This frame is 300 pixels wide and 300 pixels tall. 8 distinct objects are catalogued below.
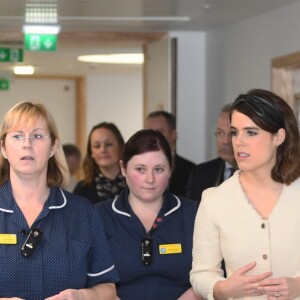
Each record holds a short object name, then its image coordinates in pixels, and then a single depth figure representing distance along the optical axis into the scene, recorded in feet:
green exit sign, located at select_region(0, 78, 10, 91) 70.08
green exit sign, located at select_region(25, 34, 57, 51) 40.77
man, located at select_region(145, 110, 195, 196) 31.21
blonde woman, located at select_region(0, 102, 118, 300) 14.09
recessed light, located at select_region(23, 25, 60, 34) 38.97
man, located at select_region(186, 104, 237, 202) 26.35
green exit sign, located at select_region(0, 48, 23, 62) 46.75
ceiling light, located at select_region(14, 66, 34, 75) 67.53
